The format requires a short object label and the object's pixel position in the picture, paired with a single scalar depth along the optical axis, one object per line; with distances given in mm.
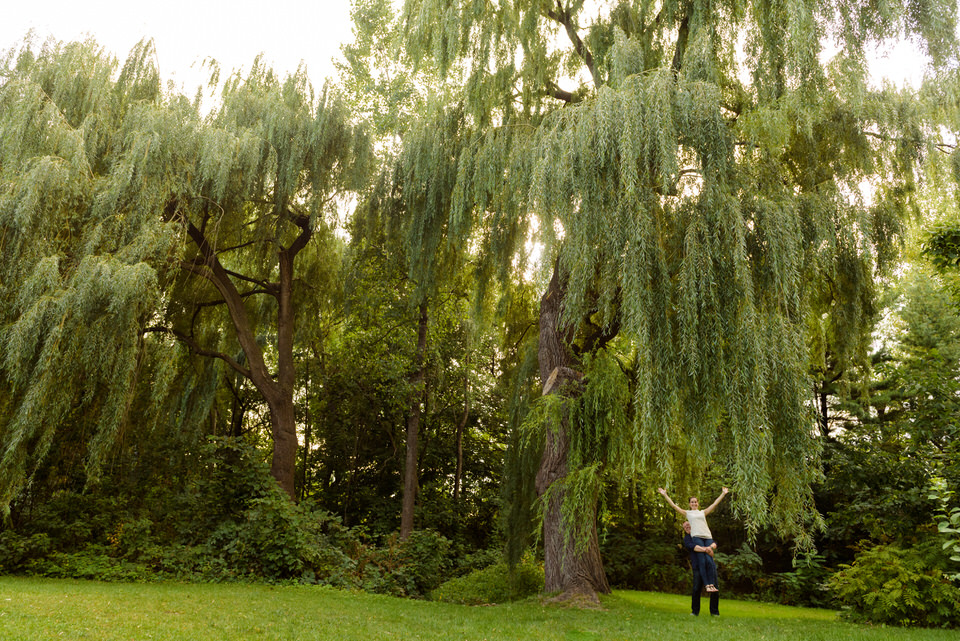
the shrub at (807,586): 10940
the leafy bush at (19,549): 7867
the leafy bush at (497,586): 9203
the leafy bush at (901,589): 6590
